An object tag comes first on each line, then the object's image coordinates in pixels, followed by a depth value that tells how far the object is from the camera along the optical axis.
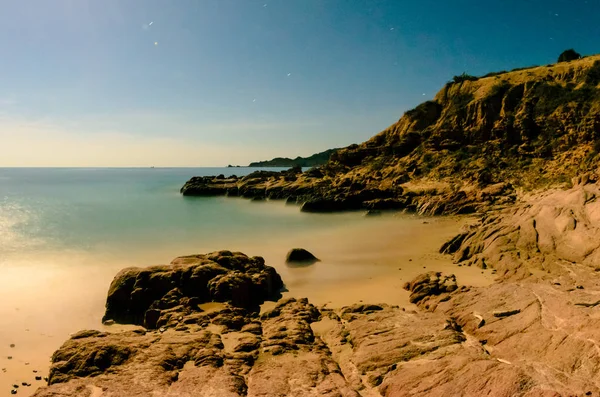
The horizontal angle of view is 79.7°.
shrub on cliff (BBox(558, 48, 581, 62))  57.44
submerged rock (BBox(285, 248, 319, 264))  19.50
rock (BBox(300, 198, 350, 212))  39.53
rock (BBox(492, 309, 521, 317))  8.50
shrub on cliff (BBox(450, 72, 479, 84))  56.99
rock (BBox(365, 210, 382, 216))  35.12
